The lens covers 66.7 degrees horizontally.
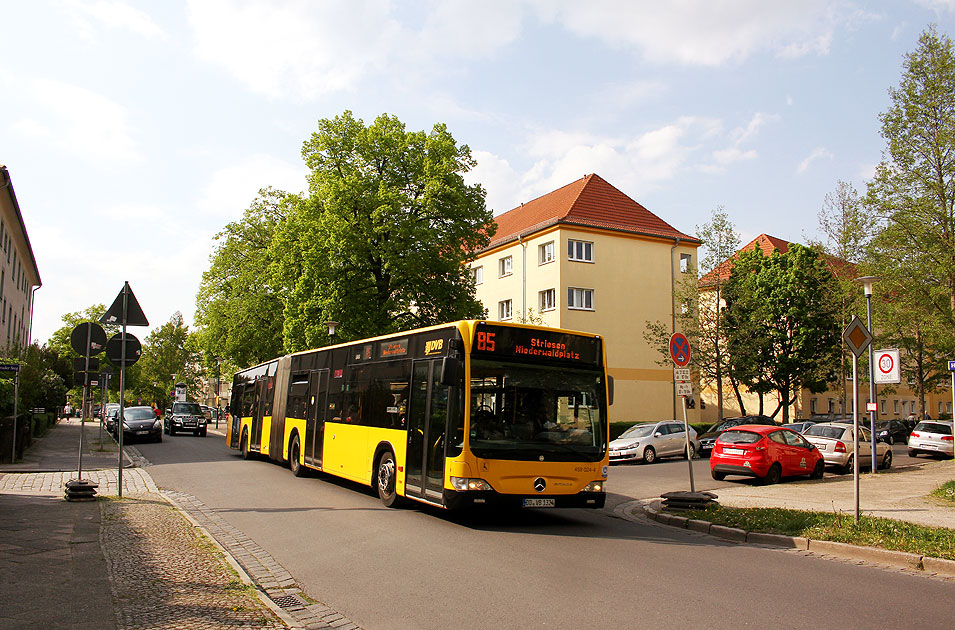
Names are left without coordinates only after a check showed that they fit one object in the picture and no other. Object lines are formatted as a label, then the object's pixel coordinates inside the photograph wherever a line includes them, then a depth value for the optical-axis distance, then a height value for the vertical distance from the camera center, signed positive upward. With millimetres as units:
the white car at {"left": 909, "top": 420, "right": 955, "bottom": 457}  28734 -1821
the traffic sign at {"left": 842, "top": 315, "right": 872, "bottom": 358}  10656 +822
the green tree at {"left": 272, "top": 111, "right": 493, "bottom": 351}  30828 +6626
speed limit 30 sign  19750 +687
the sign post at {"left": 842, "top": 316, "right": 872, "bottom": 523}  10492 +768
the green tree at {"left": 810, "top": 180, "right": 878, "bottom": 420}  31344 +6217
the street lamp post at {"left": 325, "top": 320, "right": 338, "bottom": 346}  29284 +2245
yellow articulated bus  10336 -458
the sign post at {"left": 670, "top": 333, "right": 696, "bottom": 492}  13422 +591
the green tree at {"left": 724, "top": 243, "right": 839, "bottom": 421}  40125 +3927
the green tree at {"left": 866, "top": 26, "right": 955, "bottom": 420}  22359 +6177
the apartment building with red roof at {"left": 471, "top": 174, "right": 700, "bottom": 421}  41875 +6796
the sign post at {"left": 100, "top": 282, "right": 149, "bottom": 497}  12609 +1146
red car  18391 -1632
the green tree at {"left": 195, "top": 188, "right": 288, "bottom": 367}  41781 +5398
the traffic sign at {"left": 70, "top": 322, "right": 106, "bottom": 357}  13164 +819
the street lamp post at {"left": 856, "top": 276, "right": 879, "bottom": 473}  18578 +1053
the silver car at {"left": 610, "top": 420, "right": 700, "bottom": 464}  25875 -1911
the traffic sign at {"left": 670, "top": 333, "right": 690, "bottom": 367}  13492 +739
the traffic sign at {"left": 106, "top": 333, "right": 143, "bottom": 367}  12523 +600
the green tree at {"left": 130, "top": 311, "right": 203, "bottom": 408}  95562 +2364
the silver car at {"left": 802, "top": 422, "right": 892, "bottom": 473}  22125 -1690
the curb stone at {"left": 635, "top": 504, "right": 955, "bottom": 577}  8203 -1992
